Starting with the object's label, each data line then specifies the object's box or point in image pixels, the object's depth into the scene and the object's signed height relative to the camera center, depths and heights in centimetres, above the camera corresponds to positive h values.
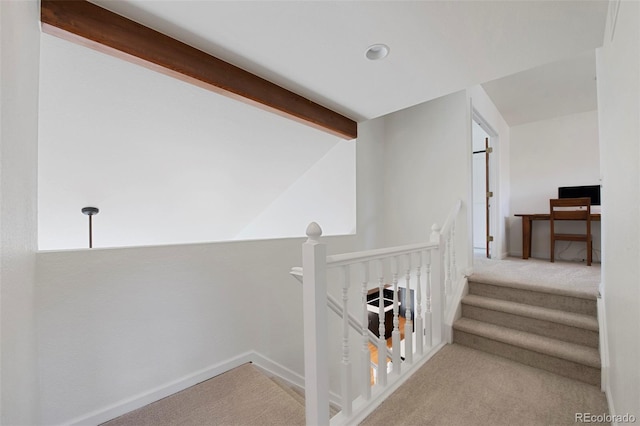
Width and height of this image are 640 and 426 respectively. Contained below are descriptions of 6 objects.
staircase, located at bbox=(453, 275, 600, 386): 177 -89
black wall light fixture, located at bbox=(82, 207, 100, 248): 240 +4
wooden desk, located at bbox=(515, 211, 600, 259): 382 -27
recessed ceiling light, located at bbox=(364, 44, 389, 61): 169 +107
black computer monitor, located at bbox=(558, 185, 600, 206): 364 +30
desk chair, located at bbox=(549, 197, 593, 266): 324 -3
